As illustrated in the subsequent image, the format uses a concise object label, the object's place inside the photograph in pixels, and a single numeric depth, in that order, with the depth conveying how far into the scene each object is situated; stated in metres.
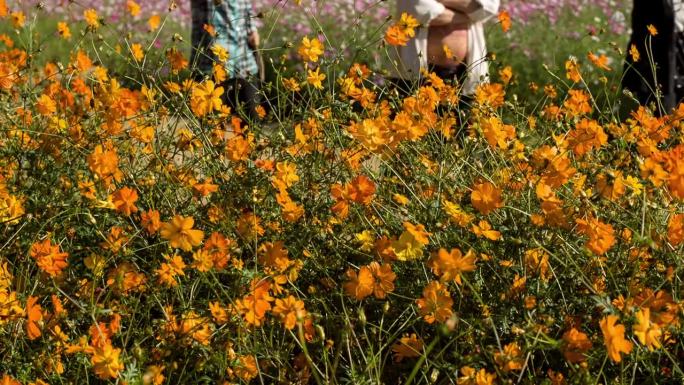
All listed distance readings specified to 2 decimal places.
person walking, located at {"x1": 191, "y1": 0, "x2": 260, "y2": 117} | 5.76
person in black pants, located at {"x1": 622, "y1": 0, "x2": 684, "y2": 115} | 5.35
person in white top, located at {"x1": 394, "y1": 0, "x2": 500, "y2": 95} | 4.78
